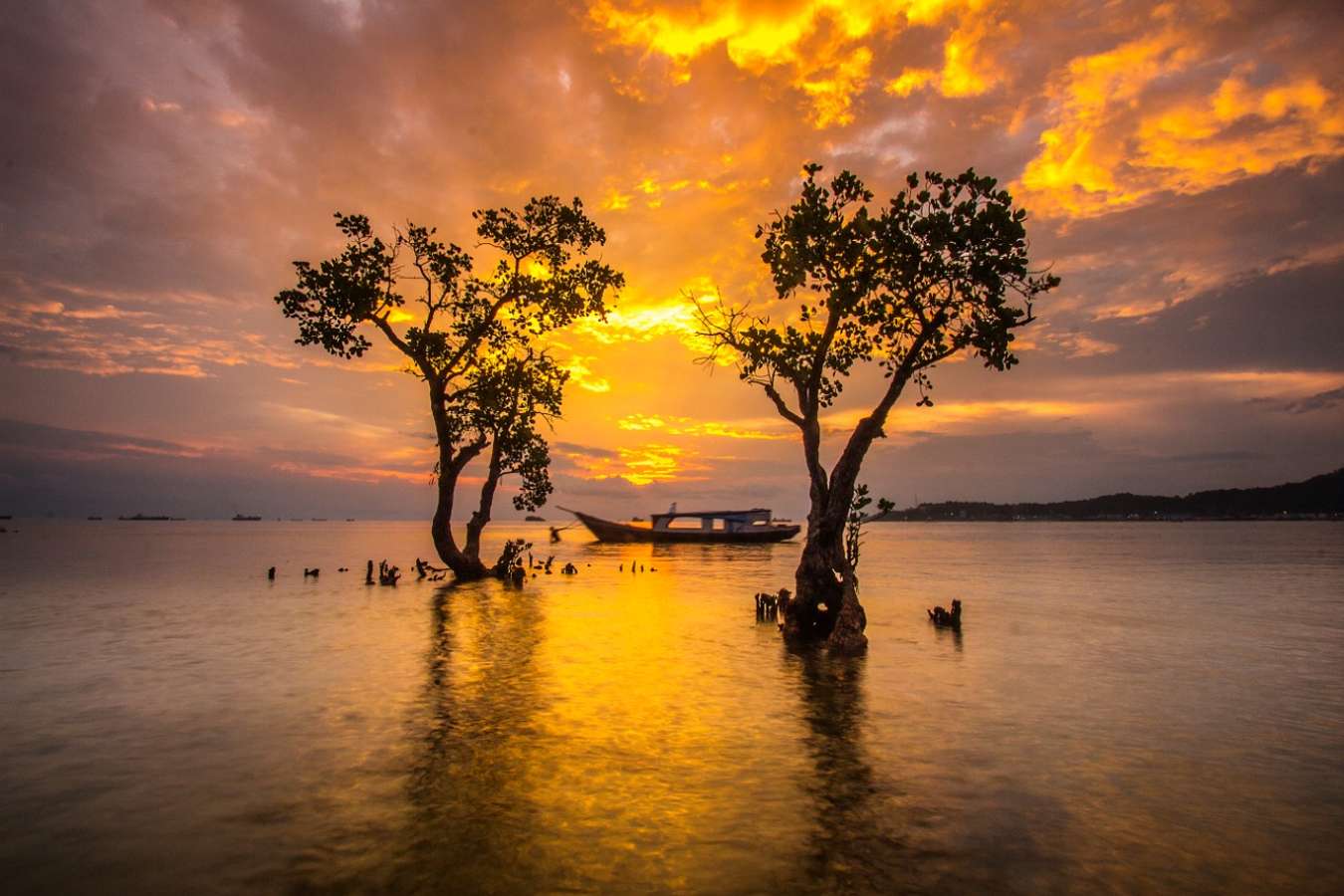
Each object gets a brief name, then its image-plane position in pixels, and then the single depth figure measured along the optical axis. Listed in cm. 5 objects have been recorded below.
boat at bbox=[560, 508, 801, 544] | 8931
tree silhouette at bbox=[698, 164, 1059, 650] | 1828
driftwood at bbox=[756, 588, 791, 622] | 2636
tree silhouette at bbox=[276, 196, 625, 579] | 2872
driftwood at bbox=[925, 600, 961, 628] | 2500
